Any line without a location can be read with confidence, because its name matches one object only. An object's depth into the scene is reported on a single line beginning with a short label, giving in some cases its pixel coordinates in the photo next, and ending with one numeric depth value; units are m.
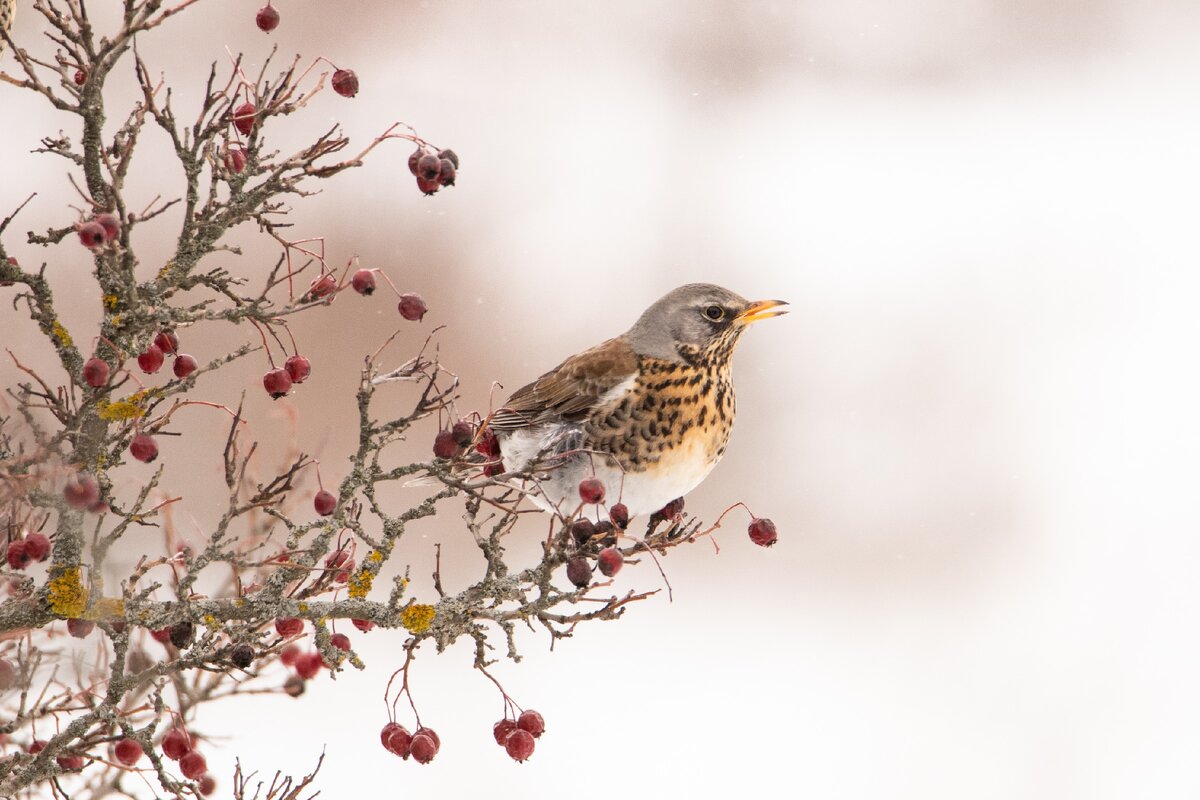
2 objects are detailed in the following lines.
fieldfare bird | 5.78
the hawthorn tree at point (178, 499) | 5.61
